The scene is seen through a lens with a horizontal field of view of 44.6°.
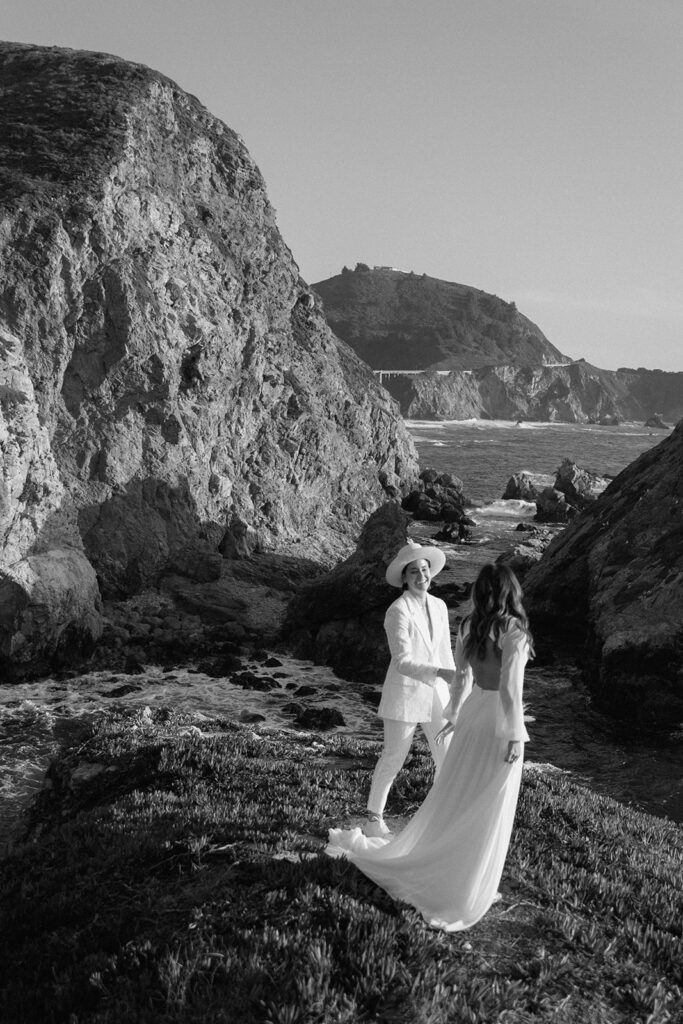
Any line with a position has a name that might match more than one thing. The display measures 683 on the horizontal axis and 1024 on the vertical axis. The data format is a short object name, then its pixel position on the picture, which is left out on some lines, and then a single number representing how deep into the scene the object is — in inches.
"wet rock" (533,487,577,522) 2413.9
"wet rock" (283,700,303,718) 927.8
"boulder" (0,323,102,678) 1023.0
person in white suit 356.2
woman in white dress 284.0
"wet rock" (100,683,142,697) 968.3
